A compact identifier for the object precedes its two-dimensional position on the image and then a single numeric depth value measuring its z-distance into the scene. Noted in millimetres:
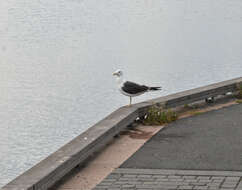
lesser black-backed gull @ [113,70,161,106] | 11383
